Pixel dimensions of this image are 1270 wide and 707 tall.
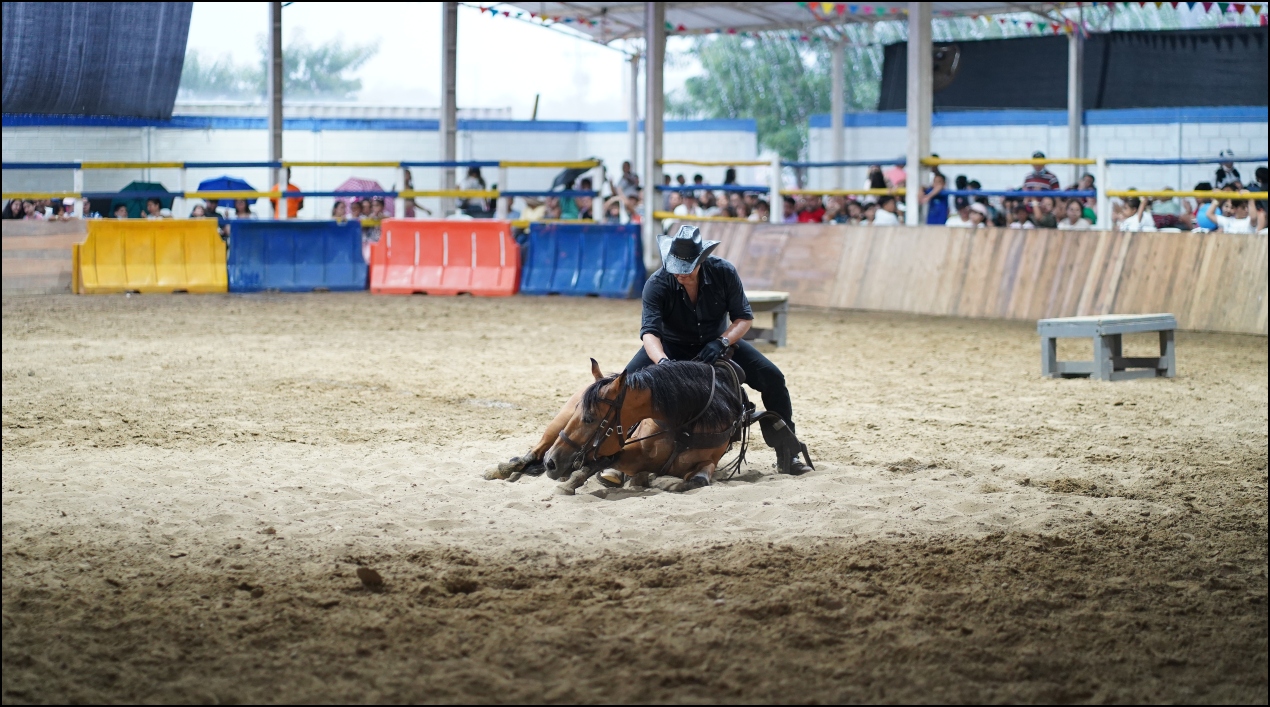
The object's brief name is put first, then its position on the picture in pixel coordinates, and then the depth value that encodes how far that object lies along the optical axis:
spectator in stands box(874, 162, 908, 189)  28.60
